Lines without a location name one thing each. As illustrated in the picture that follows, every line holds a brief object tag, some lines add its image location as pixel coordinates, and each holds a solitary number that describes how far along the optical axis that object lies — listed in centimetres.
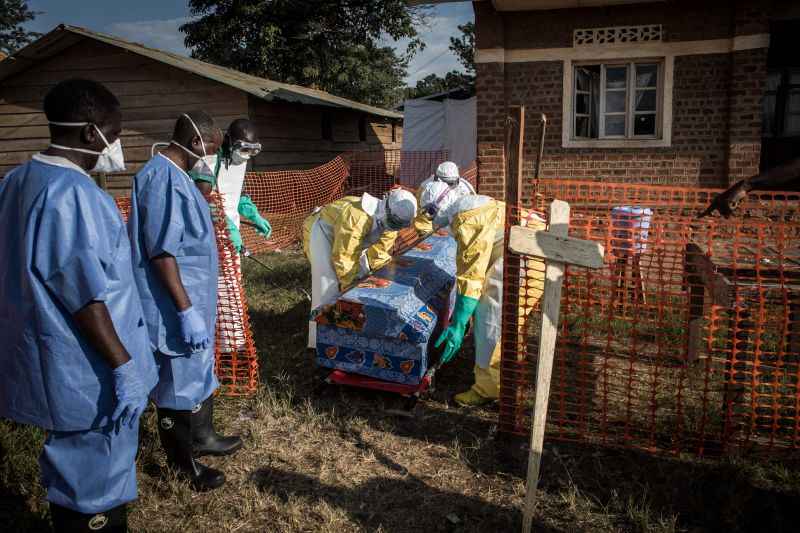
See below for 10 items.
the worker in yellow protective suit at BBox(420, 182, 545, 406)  391
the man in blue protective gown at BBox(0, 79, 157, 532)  202
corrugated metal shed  1135
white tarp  1374
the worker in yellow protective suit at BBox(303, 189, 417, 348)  455
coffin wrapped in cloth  399
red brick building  818
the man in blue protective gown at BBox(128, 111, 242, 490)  288
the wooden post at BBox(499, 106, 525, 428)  324
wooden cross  255
